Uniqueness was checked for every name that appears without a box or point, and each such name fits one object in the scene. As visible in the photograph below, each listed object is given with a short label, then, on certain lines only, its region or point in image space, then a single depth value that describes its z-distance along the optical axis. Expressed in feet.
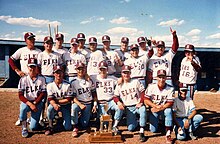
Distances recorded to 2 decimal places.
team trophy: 13.73
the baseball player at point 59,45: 17.76
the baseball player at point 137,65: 17.25
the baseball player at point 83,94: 15.90
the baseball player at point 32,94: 14.82
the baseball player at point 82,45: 18.37
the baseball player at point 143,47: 17.90
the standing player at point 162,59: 17.24
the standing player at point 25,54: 16.63
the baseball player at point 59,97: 15.16
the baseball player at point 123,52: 18.81
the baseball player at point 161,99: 14.38
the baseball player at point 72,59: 17.69
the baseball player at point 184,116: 14.53
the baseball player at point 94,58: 18.06
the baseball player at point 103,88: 16.54
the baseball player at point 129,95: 15.70
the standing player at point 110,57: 18.62
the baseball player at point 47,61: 16.63
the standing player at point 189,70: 17.03
